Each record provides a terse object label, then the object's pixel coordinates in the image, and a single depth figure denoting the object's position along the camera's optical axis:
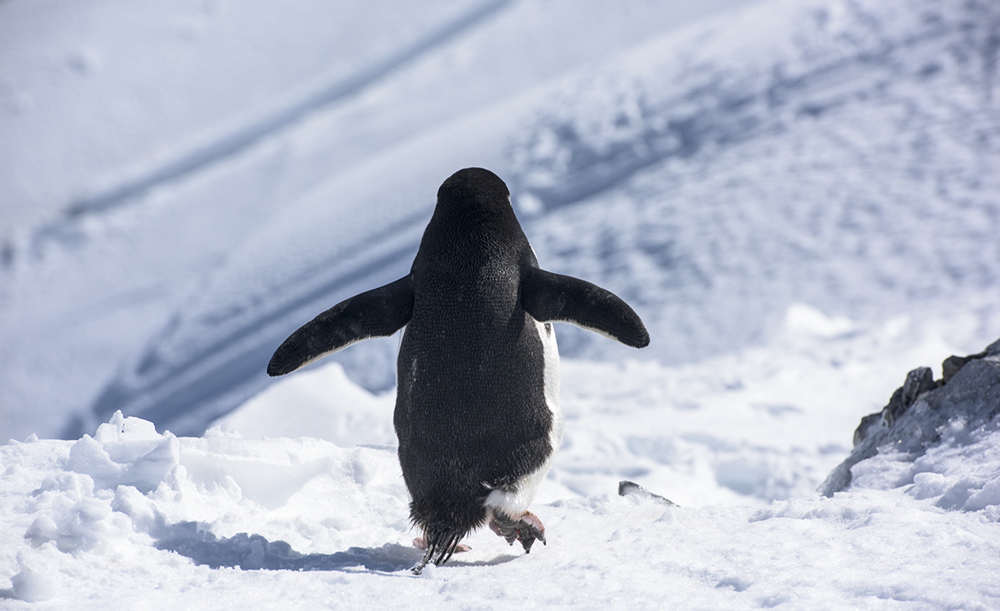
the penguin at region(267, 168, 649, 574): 15.42
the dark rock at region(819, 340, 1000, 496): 15.62
